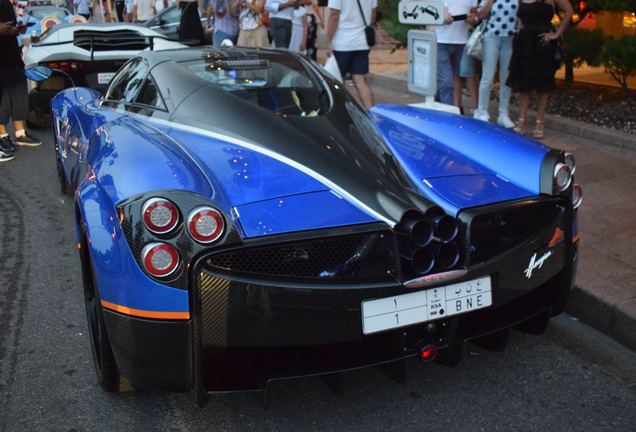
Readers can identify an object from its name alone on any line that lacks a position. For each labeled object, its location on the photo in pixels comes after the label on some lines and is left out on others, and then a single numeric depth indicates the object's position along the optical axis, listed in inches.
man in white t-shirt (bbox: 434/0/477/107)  304.0
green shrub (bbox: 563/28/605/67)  338.3
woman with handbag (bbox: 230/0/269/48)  387.9
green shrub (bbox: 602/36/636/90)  305.0
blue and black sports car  104.7
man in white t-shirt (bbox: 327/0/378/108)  304.8
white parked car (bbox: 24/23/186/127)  329.1
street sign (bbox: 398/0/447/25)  253.6
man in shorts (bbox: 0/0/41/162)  299.7
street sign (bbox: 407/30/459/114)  267.6
